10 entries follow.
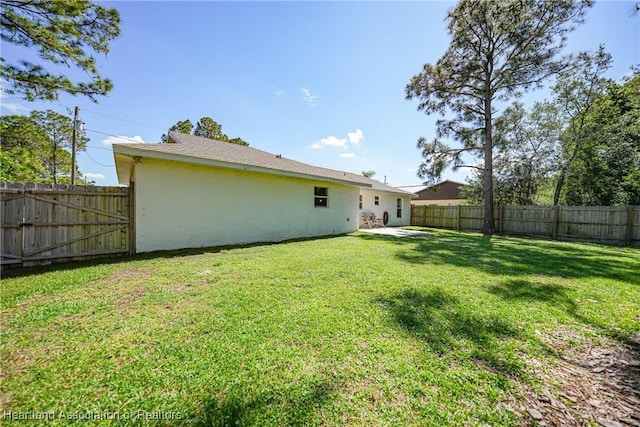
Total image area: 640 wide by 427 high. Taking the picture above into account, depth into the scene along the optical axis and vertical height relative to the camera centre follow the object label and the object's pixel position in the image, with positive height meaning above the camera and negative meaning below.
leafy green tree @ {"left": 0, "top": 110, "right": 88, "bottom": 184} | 15.00 +5.16
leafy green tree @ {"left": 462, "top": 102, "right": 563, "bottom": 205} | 16.62 +4.43
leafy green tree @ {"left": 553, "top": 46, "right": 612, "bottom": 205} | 14.63 +7.93
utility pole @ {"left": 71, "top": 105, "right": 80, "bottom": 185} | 14.73 +4.50
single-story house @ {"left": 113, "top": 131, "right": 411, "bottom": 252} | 6.29 +0.54
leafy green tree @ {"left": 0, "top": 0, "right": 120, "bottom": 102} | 5.44 +4.23
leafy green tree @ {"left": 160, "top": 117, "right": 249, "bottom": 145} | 21.89 +7.87
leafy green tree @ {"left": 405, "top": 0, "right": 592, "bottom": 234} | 10.94 +7.87
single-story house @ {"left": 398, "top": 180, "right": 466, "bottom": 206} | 30.75 +2.83
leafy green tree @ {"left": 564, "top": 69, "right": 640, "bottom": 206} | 13.29 +4.06
